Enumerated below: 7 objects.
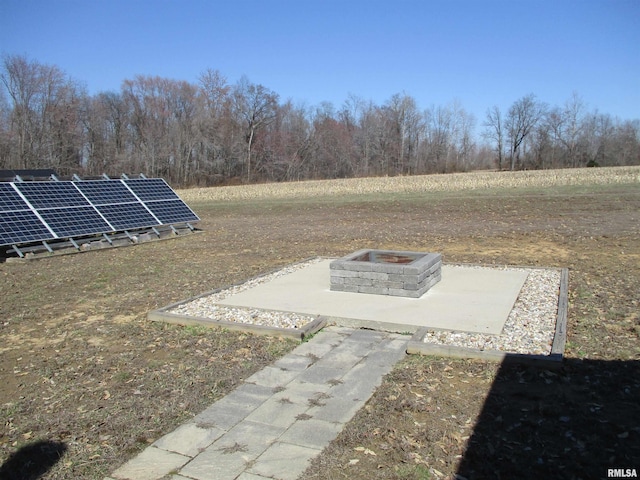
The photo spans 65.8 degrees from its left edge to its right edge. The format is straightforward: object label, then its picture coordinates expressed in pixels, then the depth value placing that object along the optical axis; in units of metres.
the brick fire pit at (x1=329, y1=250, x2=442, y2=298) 7.20
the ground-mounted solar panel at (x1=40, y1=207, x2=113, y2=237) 12.91
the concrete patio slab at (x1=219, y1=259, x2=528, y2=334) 6.05
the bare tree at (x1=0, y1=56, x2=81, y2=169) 41.53
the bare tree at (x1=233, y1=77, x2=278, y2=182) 56.25
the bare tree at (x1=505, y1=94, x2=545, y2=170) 70.31
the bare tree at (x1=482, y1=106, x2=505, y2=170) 71.06
